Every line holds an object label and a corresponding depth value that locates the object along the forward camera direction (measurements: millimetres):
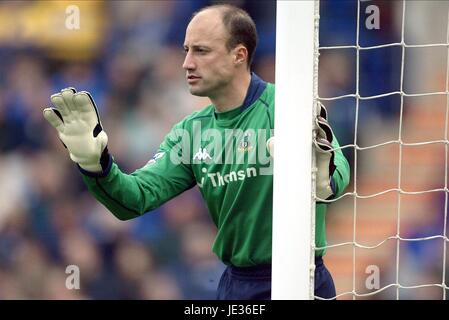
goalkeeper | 5676
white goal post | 4305
